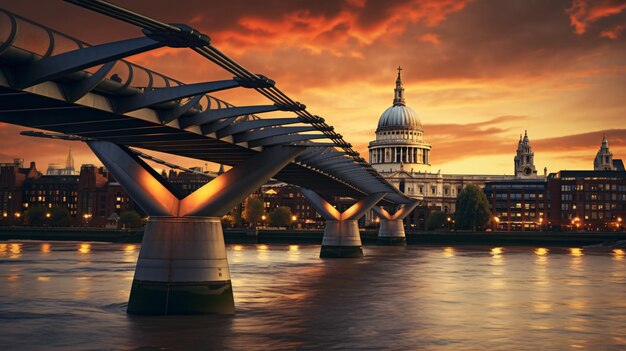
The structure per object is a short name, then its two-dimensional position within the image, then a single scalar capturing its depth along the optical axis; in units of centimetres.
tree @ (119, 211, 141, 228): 19238
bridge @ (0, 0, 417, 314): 2120
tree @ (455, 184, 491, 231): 19025
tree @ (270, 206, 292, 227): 19788
